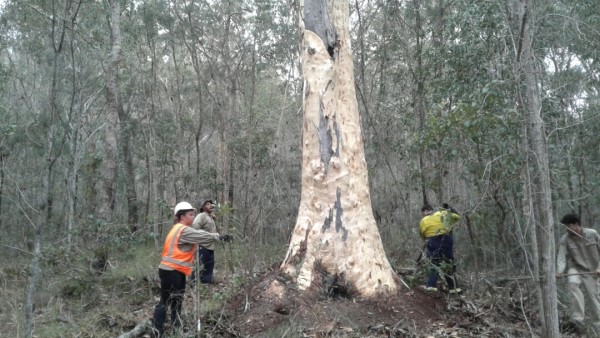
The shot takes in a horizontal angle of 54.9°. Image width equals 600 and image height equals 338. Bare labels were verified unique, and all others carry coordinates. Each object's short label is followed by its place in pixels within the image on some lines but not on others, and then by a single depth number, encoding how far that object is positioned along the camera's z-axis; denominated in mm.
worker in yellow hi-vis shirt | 7645
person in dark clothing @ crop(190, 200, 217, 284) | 8953
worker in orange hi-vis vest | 6059
